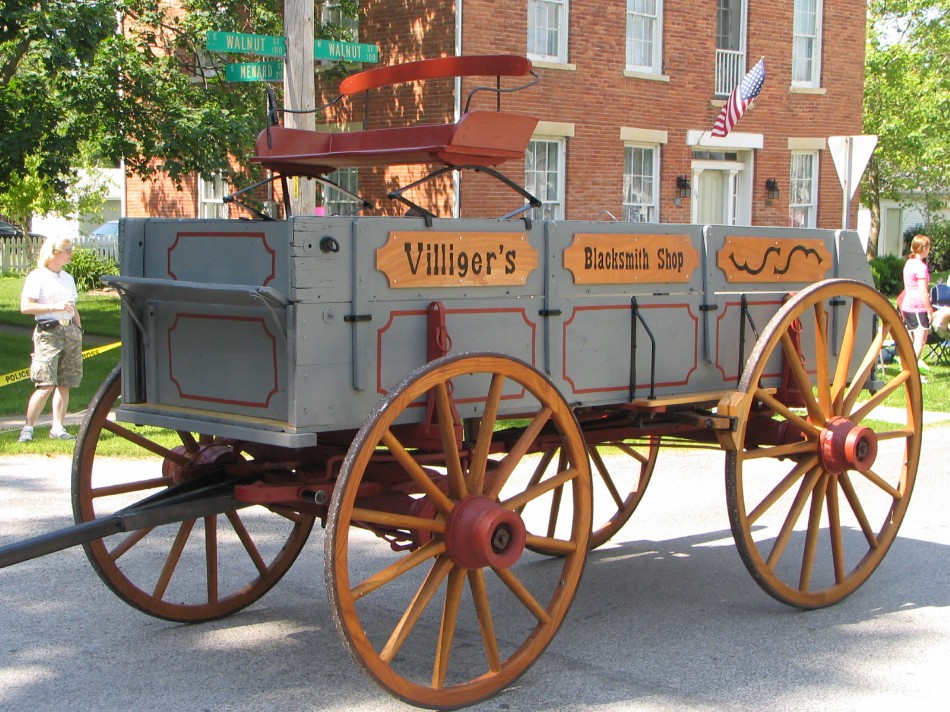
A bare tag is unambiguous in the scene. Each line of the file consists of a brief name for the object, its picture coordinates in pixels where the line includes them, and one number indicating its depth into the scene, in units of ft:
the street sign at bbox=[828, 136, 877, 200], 41.11
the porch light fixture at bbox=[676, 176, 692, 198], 66.23
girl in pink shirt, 45.93
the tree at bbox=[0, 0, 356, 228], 43.50
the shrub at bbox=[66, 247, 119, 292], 87.86
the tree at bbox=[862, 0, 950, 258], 97.55
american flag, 57.06
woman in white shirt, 31.37
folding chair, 49.92
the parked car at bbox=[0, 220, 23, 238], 112.78
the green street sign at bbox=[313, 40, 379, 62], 32.01
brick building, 57.72
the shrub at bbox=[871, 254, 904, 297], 94.89
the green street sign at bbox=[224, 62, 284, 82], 31.68
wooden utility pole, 32.22
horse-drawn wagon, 13.79
